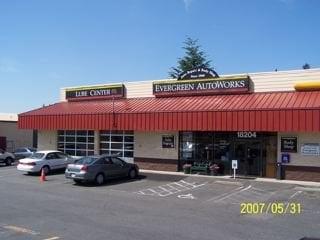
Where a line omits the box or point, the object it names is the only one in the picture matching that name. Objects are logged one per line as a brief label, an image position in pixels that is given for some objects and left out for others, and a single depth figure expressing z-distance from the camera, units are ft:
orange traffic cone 66.56
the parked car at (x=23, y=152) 111.41
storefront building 62.64
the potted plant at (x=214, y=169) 69.35
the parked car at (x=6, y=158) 96.71
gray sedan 61.40
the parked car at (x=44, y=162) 73.87
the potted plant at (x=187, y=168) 71.62
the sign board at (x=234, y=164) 65.20
